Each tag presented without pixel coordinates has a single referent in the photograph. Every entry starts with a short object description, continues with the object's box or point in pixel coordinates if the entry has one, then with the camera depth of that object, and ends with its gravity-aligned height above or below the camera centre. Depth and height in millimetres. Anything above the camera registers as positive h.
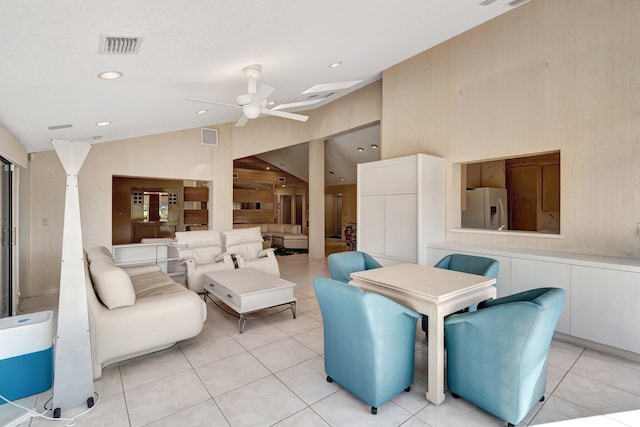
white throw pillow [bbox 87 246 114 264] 3537 -506
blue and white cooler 2244 -1069
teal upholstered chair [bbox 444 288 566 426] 1834 -901
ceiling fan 3346 +1323
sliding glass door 3838 -364
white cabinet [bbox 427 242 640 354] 2777 -761
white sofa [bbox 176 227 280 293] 5099 -771
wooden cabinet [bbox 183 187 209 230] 9658 +187
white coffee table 3600 -976
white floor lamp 2158 -747
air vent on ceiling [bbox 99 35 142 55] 1888 +1067
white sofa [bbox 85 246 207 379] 2572 -939
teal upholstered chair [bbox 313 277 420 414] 2043 -900
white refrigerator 5934 +15
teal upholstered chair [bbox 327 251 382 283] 3455 -607
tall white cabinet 4301 +63
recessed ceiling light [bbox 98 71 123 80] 2369 +1072
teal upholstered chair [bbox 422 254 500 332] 3084 -579
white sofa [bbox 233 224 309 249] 10656 -845
